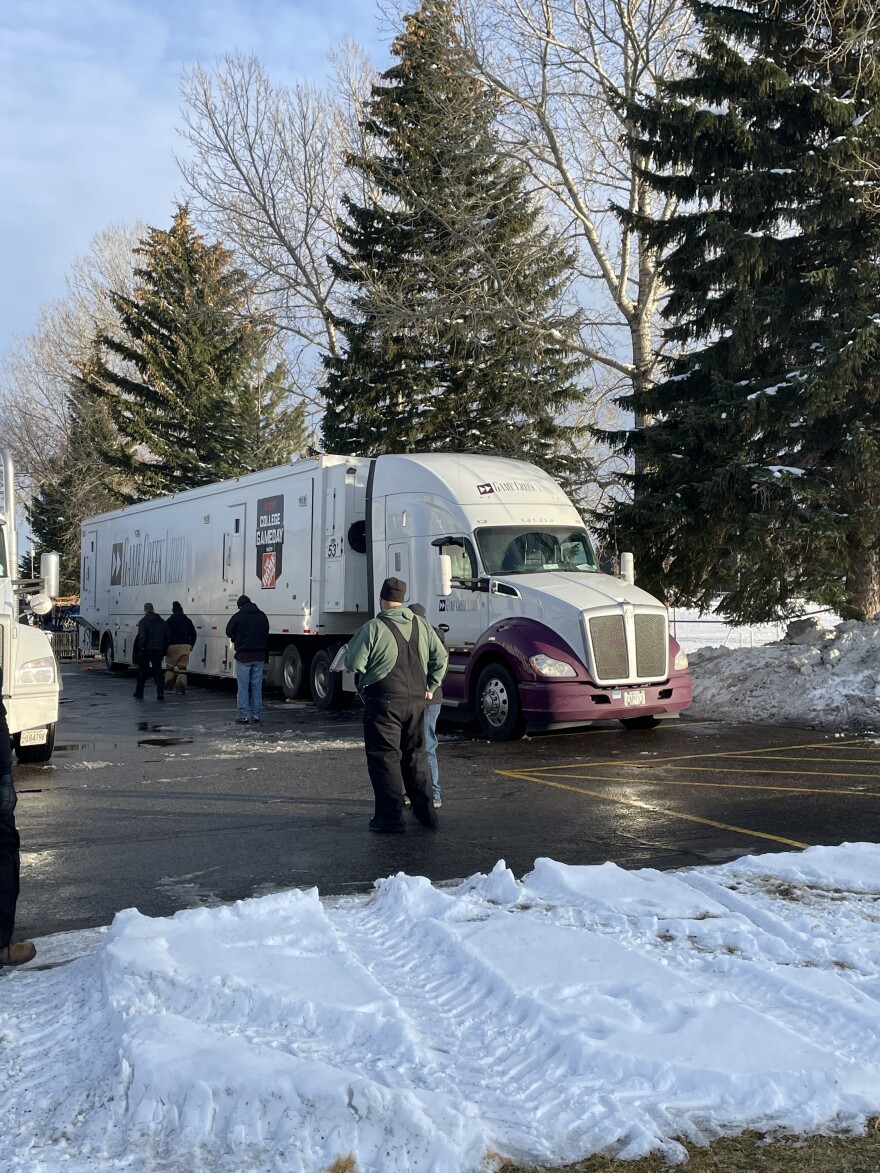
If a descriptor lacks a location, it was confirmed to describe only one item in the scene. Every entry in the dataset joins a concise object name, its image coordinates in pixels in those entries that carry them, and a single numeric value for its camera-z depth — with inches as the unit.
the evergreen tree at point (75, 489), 1825.8
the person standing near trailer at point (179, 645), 839.7
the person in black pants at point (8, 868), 210.9
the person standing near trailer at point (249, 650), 634.2
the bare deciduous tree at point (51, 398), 2105.1
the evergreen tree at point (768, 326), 672.4
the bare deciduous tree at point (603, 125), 951.6
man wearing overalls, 335.3
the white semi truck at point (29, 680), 454.0
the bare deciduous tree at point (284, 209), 1325.0
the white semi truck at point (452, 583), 544.1
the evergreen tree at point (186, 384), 1600.6
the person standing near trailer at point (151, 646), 811.4
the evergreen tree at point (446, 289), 1006.4
